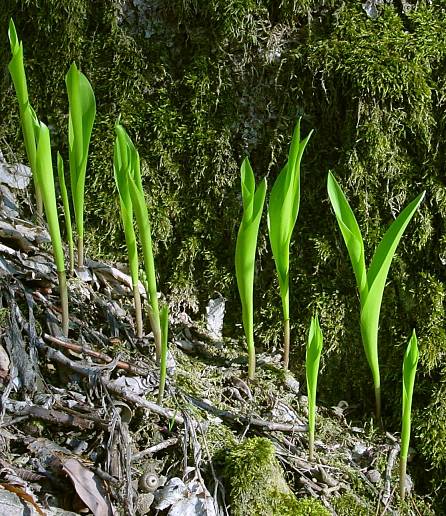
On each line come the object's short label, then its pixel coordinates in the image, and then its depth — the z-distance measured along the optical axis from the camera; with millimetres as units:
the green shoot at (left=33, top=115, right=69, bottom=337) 748
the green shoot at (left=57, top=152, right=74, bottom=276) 811
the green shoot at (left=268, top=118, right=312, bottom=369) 760
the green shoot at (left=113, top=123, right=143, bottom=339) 756
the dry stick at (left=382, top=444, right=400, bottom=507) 791
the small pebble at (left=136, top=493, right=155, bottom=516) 723
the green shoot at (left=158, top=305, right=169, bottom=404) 738
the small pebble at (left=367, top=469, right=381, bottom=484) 800
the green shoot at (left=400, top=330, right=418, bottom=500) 747
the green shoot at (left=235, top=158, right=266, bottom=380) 753
